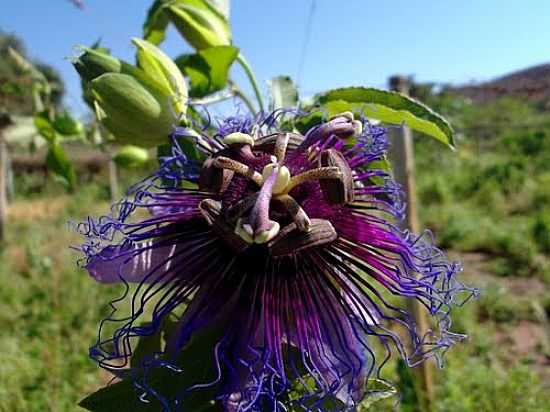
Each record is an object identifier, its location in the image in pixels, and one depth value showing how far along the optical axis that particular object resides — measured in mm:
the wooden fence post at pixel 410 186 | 1421
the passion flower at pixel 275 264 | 81
